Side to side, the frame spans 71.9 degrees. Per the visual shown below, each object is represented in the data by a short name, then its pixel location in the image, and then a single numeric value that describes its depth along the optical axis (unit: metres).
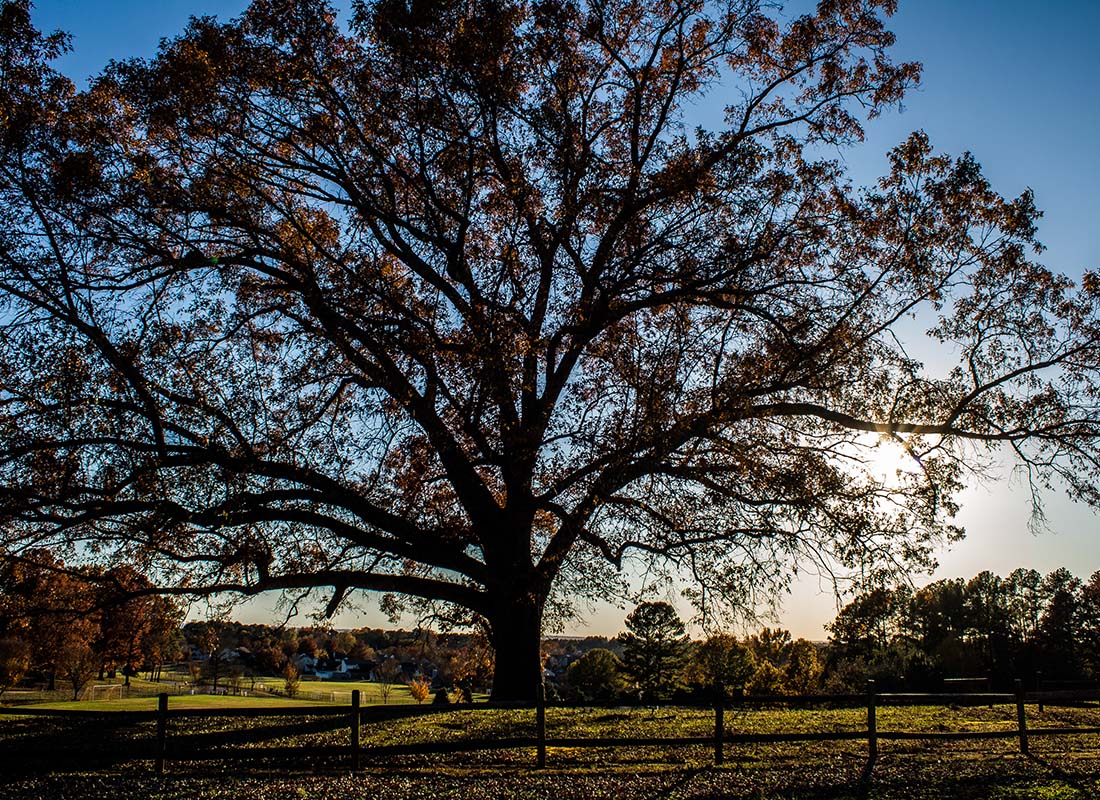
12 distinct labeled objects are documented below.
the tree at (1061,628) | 44.41
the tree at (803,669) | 55.48
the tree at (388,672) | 88.96
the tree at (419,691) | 50.37
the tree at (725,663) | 49.06
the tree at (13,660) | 37.84
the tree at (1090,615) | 50.09
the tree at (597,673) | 56.50
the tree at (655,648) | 54.22
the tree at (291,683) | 55.83
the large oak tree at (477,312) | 13.33
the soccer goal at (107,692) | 45.64
